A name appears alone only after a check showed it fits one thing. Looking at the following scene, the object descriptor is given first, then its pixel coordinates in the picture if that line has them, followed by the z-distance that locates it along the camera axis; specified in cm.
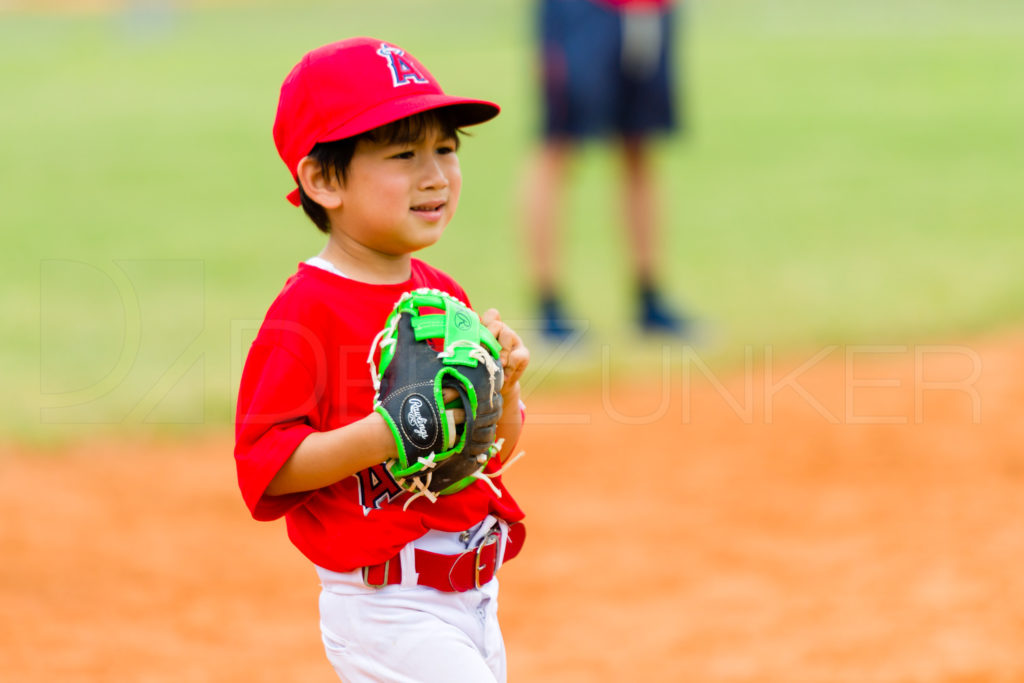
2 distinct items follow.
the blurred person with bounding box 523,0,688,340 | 1309
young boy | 409
